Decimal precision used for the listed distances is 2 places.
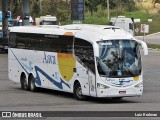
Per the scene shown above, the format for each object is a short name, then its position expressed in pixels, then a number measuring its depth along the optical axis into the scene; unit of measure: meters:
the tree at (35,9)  111.93
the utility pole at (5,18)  60.69
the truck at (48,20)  81.94
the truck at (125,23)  72.69
